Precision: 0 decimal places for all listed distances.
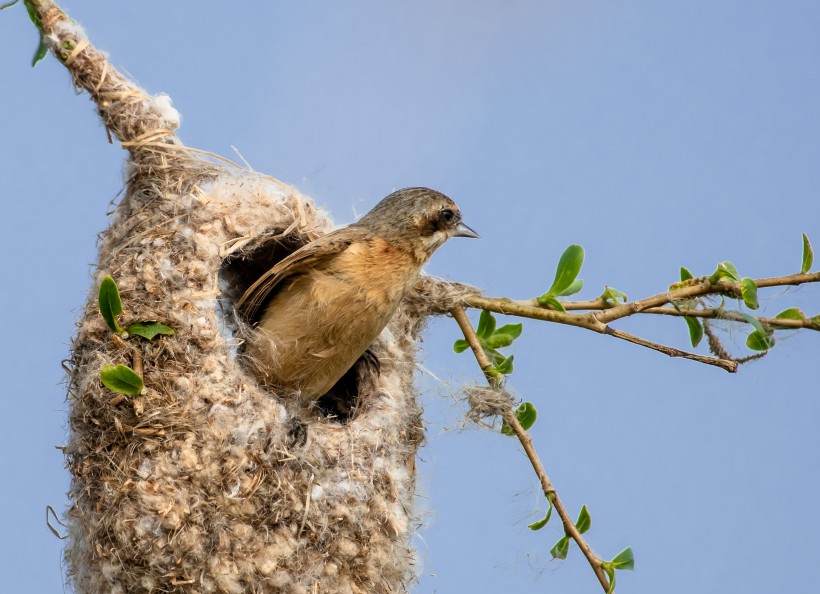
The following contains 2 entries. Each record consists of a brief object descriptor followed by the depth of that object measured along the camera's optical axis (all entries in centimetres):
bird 895
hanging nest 756
